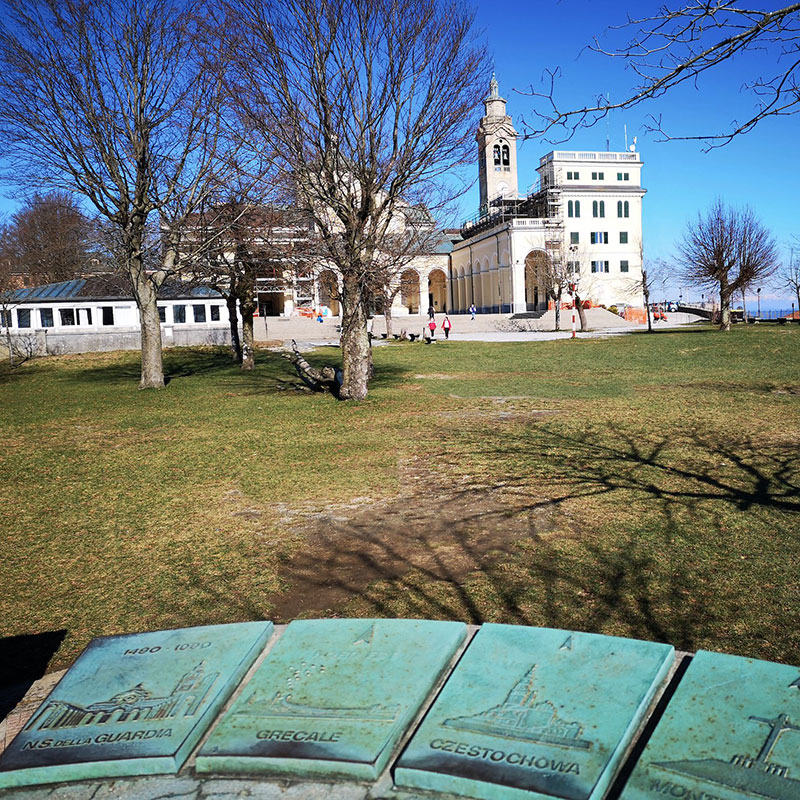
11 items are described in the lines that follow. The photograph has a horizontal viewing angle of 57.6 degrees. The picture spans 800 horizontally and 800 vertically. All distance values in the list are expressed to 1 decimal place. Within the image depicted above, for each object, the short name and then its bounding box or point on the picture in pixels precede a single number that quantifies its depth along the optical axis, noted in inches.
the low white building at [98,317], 1428.4
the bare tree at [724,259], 1808.6
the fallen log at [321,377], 705.6
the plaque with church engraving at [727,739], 67.4
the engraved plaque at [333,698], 76.7
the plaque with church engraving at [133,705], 77.4
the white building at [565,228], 2832.2
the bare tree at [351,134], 596.1
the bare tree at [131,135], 730.2
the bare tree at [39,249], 2150.6
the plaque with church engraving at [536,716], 71.1
